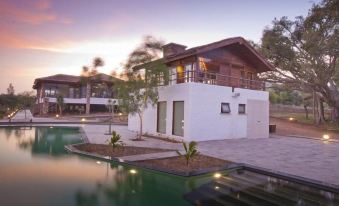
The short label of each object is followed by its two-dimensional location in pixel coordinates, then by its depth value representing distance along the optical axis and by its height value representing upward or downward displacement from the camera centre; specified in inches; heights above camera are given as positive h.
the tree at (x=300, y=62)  1054.4 +205.3
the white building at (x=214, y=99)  676.7 +28.4
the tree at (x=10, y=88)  3389.3 +258.4
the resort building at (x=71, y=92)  1899.6 +117.0
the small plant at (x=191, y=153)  410.7 -71.2
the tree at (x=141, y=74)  685.9 +92.7
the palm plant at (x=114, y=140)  526.3 -65.2
